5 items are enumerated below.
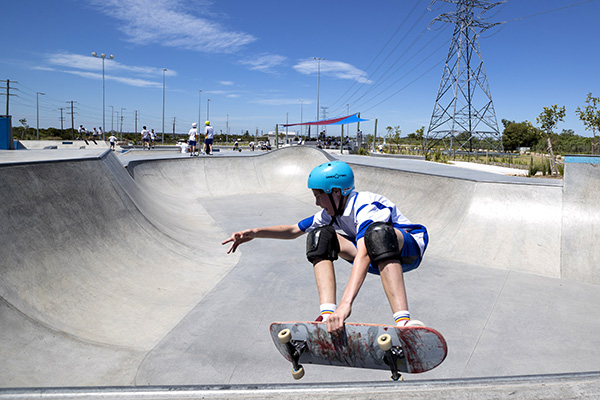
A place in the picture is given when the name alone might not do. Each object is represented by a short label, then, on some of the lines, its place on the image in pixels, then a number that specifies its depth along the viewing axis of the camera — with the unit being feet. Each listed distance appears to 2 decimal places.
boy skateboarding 8.04
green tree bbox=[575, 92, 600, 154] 65.87
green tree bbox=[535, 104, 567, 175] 63.36
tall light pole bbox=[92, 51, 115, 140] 109.07
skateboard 7.66
